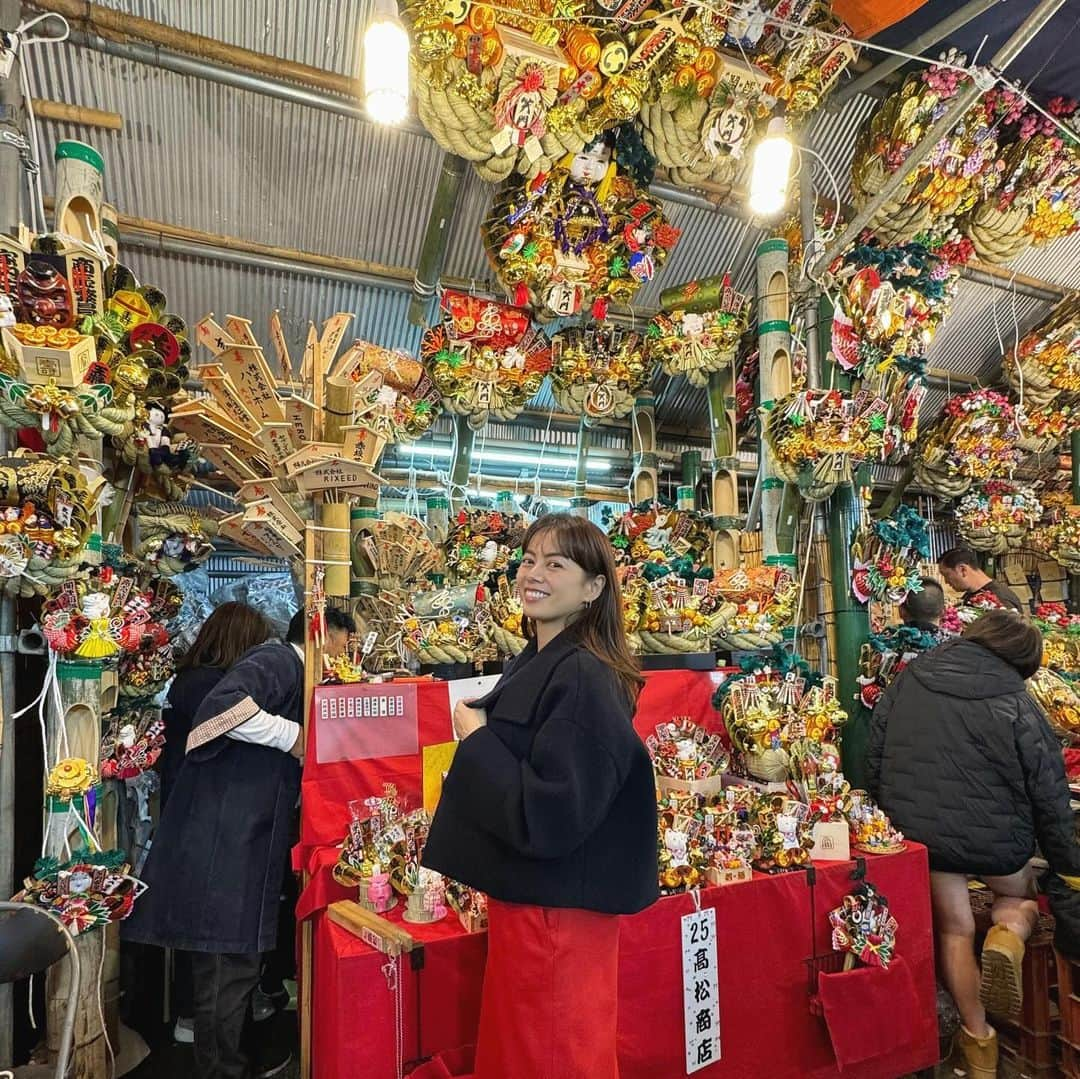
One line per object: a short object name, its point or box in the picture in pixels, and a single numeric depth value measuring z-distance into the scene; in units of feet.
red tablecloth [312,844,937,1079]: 6.45
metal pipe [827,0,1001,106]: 10.40
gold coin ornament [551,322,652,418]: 12.85
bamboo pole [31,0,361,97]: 9.52
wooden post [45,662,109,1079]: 8.14
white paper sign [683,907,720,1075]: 7.47
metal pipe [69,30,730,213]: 10.00
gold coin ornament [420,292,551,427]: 12.16
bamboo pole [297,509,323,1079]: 7.91
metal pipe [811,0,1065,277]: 9.48
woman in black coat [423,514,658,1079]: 4.81
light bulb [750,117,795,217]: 9.45
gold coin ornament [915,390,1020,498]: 17.16
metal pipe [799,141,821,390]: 12.94
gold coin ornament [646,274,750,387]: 13.05
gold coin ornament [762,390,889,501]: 11.93
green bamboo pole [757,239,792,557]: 12.80
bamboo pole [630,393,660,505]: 15.60
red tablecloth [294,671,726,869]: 8.45
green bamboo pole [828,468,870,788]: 12.49
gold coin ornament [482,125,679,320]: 11.75
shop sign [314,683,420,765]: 8.50
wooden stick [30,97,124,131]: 10.16
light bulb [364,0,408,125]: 7.11
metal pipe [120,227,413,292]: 12.28
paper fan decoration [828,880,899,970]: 8.39
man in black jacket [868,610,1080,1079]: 8.99
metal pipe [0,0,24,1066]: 7.67
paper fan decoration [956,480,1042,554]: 18.43
